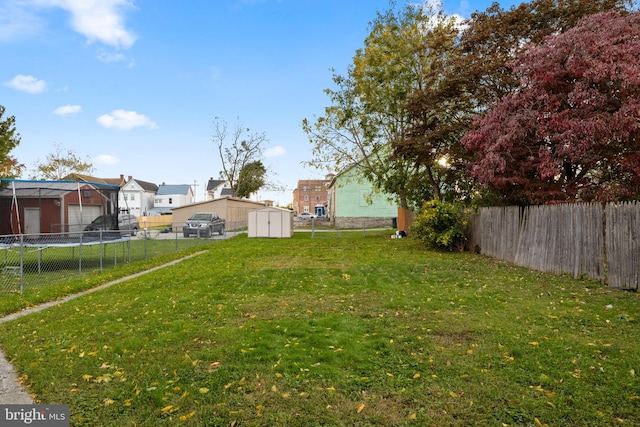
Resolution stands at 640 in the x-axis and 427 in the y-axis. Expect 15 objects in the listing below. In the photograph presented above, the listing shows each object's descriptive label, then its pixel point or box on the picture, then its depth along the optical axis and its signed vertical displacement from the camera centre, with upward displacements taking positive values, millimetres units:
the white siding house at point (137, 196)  67938 +4170
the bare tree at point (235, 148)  47812 +8819
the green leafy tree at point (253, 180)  55969 +5817
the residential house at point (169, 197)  74812 +4299
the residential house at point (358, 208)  37531 +918
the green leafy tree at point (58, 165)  49156 +7168
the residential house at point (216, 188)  85938 +6995
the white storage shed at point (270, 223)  24016 -288
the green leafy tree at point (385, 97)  20719 +6733
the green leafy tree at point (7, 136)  16875 +3928
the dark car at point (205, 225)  25709 -382
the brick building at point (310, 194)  95650 +5845
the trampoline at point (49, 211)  13398 +346
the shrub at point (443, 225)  14990 -325
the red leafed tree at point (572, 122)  9805 +2548
